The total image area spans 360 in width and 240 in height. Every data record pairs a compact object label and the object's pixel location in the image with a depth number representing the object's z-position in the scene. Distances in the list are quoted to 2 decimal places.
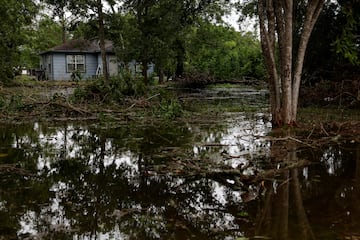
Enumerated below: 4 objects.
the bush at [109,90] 18.72
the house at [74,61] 47.78
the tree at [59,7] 33.44
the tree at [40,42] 55.50
